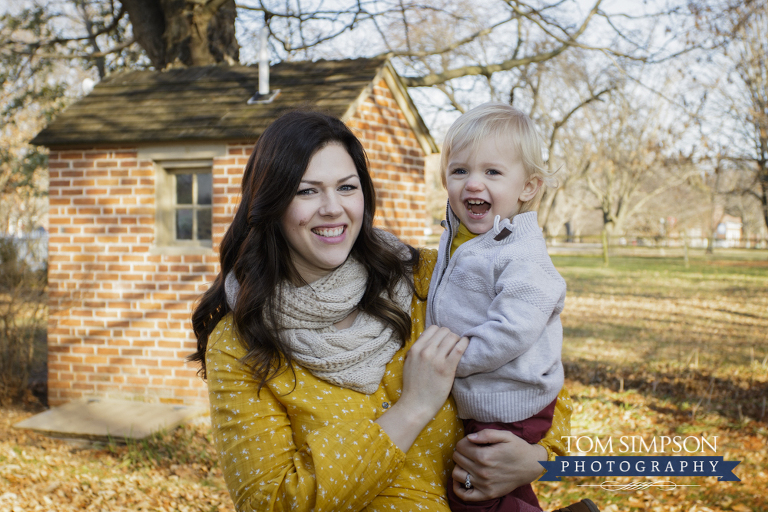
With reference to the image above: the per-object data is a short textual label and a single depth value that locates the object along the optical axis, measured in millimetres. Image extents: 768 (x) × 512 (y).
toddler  1947
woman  1730
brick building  6496
